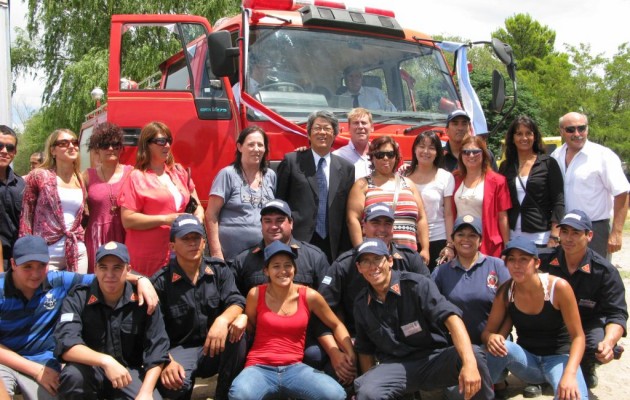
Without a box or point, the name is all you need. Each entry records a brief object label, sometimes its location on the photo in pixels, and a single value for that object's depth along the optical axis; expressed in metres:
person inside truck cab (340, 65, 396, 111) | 5.66
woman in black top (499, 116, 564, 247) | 4.73
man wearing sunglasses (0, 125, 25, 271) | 4.34
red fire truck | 5.29
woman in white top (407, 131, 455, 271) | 4.83
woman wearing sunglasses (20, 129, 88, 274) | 4.20
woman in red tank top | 3.79
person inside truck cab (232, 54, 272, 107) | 5.33
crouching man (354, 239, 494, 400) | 3.75
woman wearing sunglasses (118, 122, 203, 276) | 4.25
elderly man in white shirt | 4.78
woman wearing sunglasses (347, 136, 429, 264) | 4.54
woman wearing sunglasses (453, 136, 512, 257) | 4.69
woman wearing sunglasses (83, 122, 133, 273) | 4.39
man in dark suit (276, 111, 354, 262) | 4.64
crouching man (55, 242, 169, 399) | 3.59
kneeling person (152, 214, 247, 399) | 3.91
